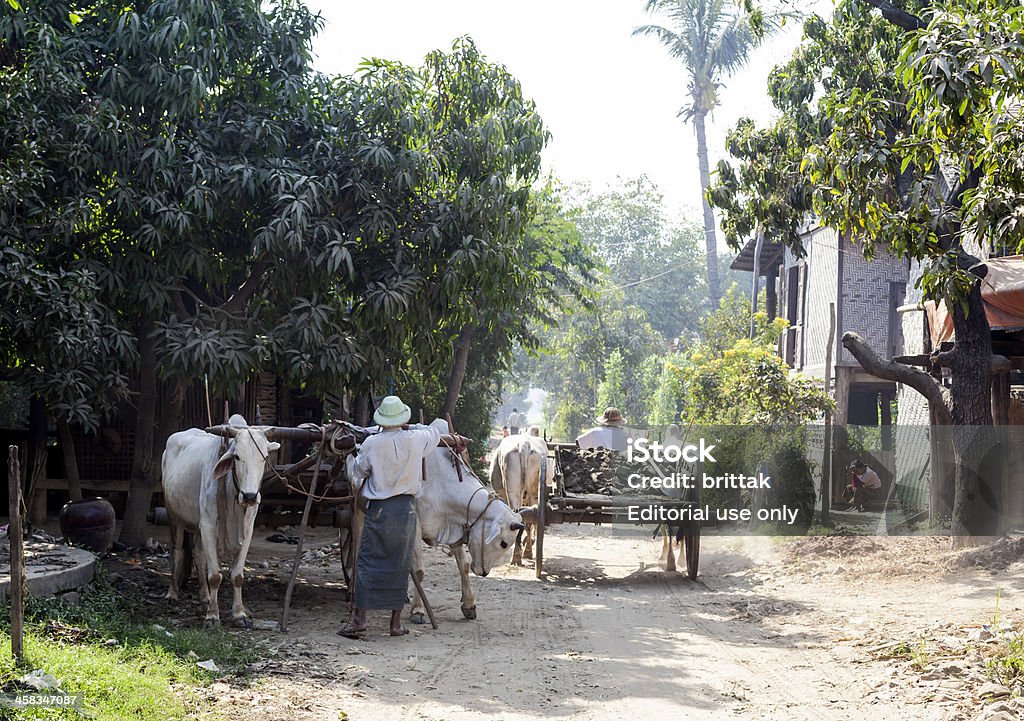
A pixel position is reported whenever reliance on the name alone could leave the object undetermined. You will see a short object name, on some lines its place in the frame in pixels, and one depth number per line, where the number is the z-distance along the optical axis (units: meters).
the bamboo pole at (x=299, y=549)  8.62
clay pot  11.09
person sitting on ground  18.61
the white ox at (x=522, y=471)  13.91
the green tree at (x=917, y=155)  7.66
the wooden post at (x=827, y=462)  15.33
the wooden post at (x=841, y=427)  19.34
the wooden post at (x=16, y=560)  5.93
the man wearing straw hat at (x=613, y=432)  16.05
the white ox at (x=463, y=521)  9.06
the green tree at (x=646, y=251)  57.84
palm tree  42.06
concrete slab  7.95
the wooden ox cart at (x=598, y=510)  11.56
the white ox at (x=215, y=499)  8.59
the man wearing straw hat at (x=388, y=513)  8.50
